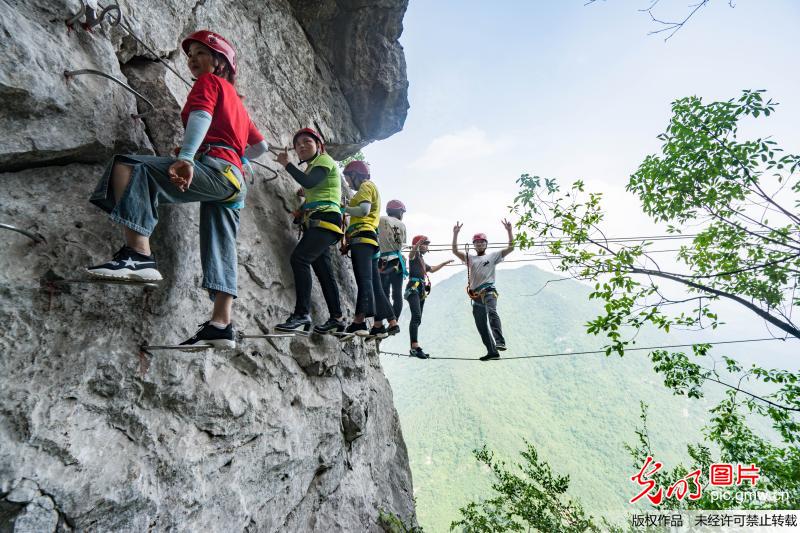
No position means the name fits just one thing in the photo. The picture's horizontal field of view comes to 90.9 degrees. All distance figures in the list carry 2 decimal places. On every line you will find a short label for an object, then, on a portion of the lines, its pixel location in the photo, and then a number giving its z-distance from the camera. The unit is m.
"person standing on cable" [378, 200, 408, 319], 6.72
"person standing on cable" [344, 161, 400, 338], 5.14
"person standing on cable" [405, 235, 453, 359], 7.16
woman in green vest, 4.43
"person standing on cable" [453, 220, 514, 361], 6.91
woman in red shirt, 2.56
